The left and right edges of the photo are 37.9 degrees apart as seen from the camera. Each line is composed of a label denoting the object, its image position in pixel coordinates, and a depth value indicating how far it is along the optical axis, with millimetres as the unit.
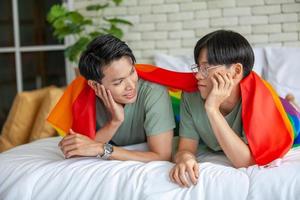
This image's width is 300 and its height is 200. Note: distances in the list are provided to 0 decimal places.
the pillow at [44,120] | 2709
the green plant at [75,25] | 3121
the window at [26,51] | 3564
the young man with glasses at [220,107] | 1422
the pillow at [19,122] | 2773
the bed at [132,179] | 1282
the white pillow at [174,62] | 2928
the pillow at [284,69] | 2625
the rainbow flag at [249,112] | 1433
